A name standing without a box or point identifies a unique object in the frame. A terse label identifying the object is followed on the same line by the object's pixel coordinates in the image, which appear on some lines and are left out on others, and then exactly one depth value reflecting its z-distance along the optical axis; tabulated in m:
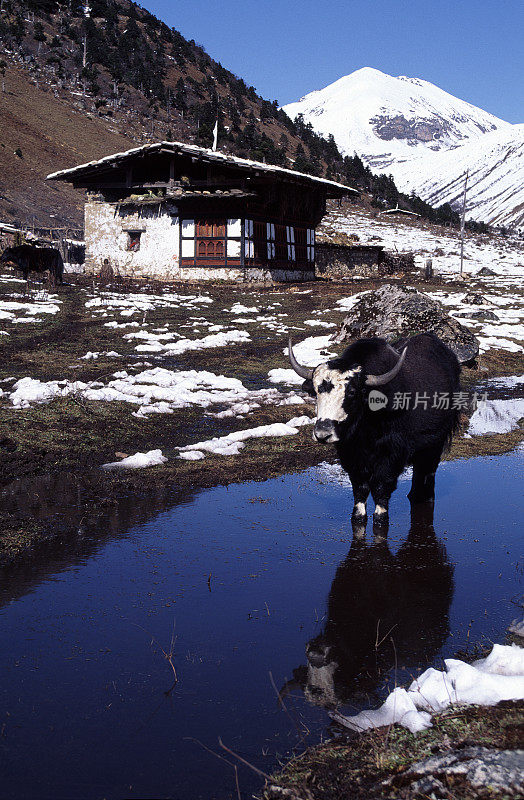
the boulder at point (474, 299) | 24.75
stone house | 30.19
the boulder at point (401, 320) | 15.34
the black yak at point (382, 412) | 6.06
